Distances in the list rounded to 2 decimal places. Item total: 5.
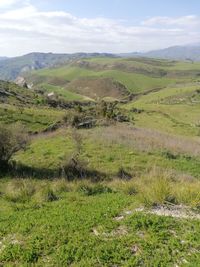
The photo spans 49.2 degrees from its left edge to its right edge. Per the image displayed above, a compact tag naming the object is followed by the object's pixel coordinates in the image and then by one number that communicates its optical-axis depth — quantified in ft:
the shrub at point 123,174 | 36.38
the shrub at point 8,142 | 39.72
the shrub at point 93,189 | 27.34
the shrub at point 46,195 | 25.27
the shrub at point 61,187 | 28.36
